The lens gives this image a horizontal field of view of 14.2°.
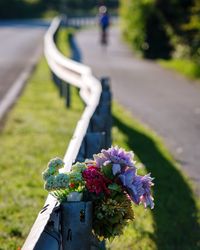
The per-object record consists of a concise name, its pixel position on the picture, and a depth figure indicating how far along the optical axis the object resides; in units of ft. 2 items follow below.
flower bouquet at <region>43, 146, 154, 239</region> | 14.87
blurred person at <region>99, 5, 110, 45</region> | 117.63
